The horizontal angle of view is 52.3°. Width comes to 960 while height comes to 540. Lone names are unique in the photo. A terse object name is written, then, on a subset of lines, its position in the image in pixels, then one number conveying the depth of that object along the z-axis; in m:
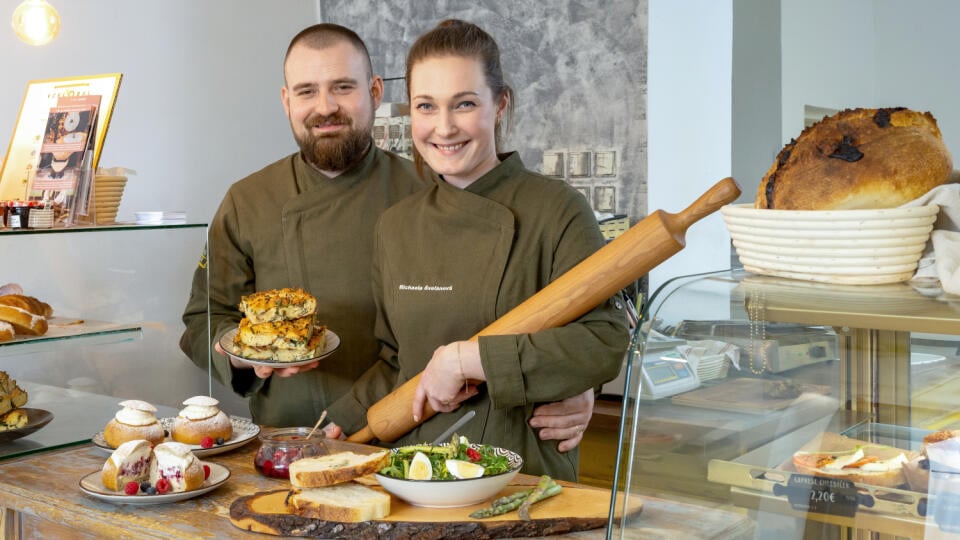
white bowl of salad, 1.57
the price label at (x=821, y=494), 1.14
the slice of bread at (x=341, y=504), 1.53
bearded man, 2.44
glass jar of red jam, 1.84
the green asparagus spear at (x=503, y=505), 1.55
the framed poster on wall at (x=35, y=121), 2.28
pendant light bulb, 3.93
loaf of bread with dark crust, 1.14
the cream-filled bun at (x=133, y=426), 1.94
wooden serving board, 1.50
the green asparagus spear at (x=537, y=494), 1.55
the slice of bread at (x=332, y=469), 1.64
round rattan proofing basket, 1.12
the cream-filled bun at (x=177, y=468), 1.70
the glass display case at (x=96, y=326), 2.01
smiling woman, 2.01
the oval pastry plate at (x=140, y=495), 1.67
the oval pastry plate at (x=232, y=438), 1.97
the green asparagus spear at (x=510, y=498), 1.59
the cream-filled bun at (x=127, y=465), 1.70
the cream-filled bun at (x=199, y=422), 1.99
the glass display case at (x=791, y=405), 1.12
